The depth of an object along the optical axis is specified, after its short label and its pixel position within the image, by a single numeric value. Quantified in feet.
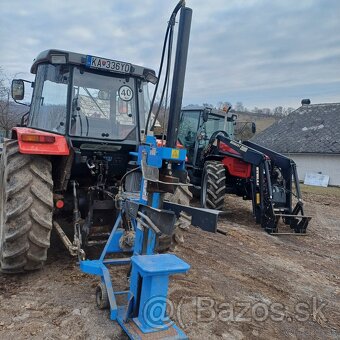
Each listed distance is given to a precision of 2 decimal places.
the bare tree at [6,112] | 44.38
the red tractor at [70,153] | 11.47
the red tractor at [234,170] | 23.16
